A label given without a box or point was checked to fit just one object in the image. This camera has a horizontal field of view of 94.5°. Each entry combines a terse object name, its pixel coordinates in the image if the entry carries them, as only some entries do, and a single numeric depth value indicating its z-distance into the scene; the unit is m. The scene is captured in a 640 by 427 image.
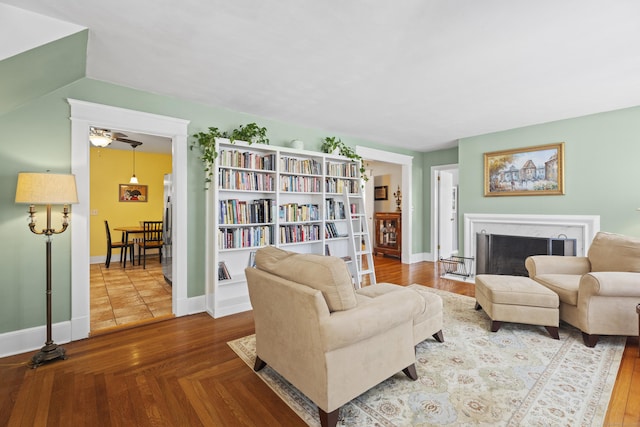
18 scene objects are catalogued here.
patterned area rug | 1.69
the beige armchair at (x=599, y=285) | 2.44
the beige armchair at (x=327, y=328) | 1.56
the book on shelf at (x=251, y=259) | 3.75
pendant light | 5.52
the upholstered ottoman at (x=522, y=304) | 2.67
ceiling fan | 4.35
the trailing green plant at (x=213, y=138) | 3.33
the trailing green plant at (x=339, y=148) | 4.57
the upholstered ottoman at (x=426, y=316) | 2.34
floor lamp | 2.20
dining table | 5.85
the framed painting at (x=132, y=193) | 6.66
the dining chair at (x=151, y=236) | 5.86
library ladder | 4.36
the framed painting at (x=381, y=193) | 7.77
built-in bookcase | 3.43
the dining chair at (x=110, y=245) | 5.86
